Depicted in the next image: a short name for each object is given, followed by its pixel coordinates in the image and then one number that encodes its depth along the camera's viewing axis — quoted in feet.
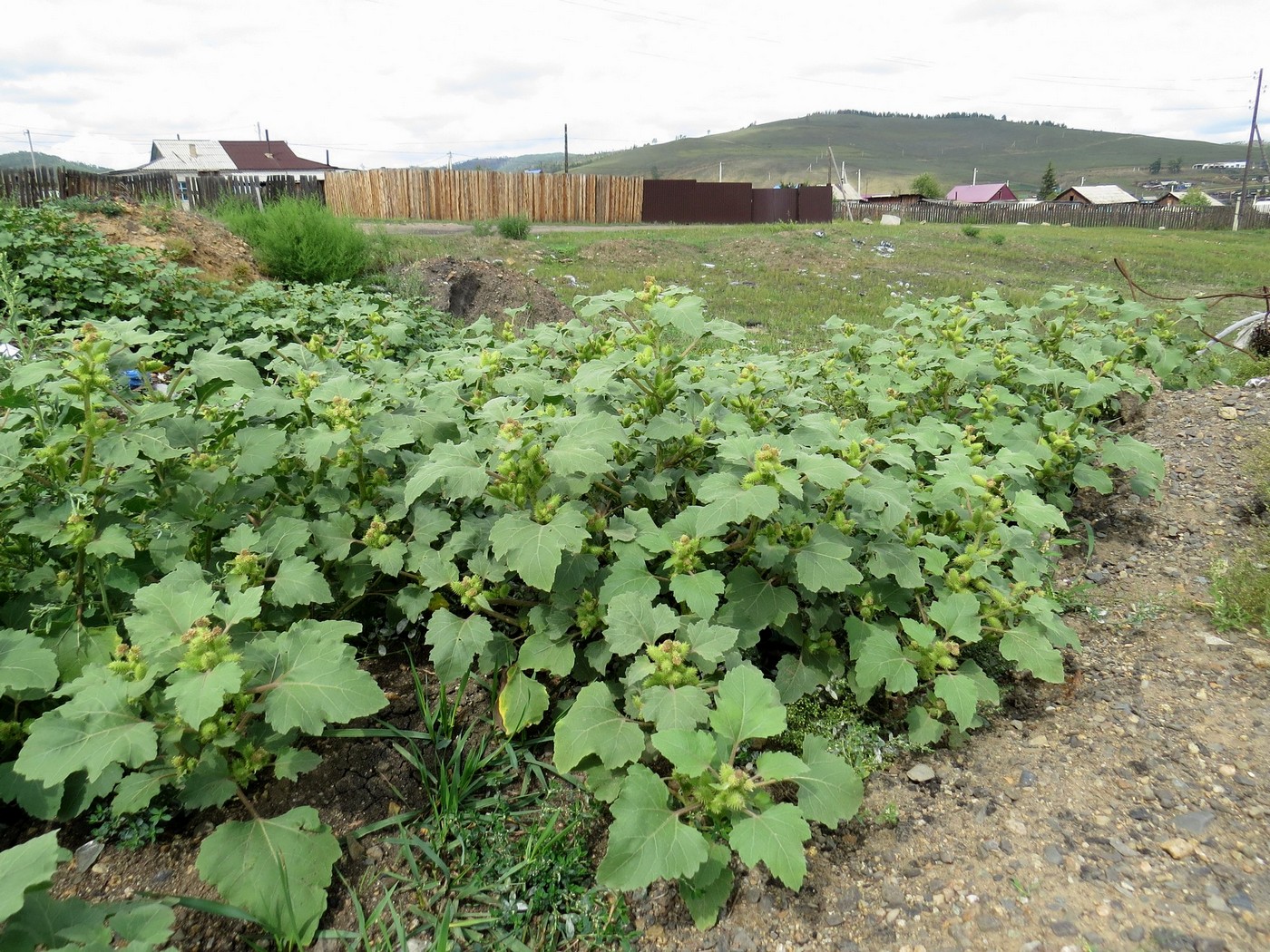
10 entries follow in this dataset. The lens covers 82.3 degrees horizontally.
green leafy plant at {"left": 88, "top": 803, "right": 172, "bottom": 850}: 5.58
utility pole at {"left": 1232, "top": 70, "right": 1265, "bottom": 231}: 125.09
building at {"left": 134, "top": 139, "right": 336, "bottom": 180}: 192.34
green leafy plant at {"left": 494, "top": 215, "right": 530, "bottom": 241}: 54.70
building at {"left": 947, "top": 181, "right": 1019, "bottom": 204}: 254.88
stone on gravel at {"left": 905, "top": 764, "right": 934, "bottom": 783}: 6.59
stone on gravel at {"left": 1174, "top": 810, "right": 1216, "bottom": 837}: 5.59
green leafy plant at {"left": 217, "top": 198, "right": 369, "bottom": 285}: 28.58
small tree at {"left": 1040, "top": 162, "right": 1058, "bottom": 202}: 286.75
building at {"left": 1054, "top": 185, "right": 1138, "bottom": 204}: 238.89
